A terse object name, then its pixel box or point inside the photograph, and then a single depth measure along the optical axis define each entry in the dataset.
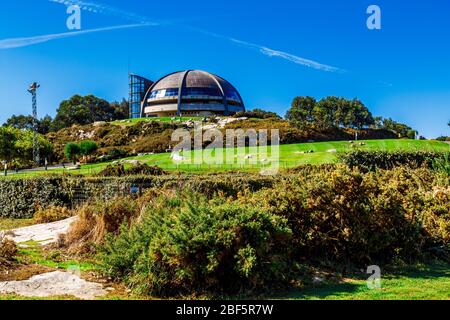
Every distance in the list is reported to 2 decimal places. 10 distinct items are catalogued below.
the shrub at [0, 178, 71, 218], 21.94
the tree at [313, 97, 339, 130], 75.19
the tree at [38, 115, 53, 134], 93.59
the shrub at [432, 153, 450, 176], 15.97
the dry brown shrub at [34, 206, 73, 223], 18.98
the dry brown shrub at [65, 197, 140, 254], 12.43
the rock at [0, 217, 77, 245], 14.48
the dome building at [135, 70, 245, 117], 98.19
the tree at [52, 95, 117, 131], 96.06
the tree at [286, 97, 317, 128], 76.38
